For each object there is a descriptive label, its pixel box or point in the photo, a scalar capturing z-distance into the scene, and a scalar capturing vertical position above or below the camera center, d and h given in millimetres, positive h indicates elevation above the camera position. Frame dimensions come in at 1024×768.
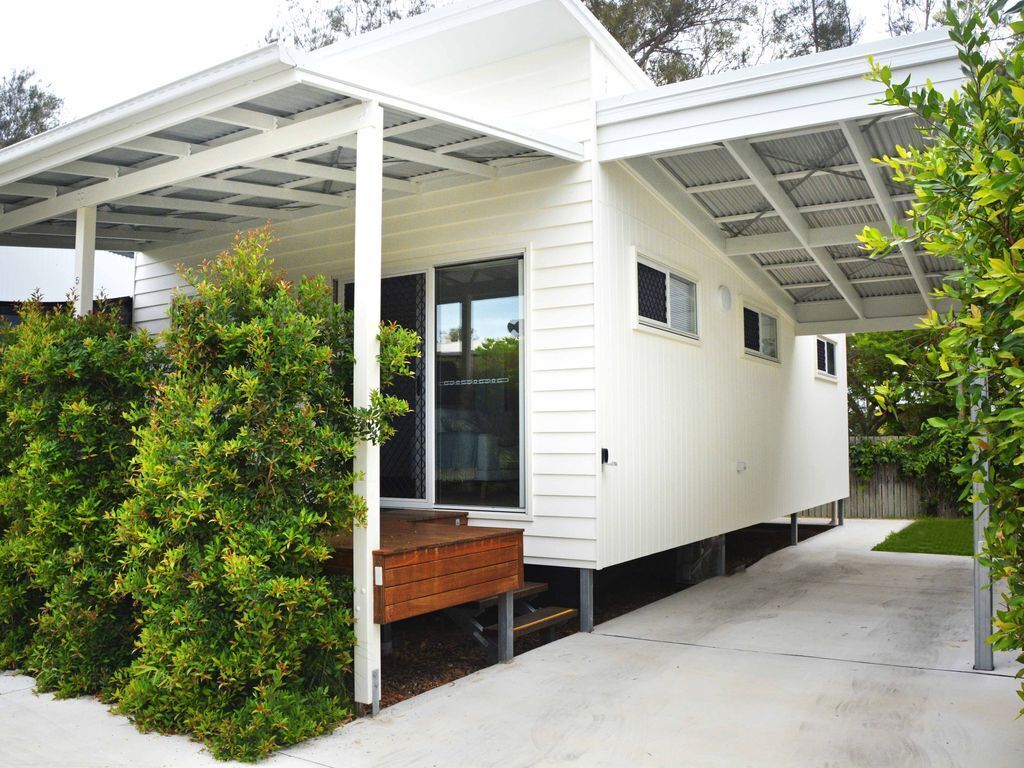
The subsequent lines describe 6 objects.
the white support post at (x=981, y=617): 4797 -967
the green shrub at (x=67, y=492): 4375 -274
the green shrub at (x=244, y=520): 3639 -350
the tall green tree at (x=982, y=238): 2299 +556
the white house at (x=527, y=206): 4930 +1616
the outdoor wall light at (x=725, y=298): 8055 +1271
